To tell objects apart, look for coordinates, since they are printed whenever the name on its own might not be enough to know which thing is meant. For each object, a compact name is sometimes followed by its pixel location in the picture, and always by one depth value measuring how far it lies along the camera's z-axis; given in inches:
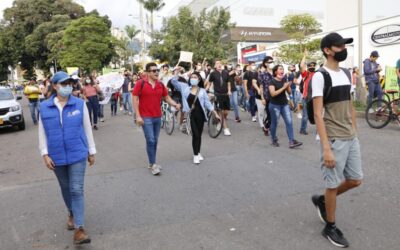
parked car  496.7
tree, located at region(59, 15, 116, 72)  1606.8
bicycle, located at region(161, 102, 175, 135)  411.3
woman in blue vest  152.1
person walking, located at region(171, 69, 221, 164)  279.6
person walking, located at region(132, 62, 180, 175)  251.3
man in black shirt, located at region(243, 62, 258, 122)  476.9
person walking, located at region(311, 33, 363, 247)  137.8
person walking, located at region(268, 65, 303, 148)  310.2
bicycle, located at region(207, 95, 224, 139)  374.3
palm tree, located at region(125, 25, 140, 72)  2606.8
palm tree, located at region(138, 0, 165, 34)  1939.0
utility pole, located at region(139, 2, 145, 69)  1763.0
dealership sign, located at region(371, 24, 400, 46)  783.1
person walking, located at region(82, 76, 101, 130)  479.8
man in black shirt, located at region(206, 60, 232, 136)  408.8
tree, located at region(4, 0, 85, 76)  2204.7
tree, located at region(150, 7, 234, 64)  1362.0
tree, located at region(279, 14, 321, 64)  984.3
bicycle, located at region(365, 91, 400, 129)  362.0
